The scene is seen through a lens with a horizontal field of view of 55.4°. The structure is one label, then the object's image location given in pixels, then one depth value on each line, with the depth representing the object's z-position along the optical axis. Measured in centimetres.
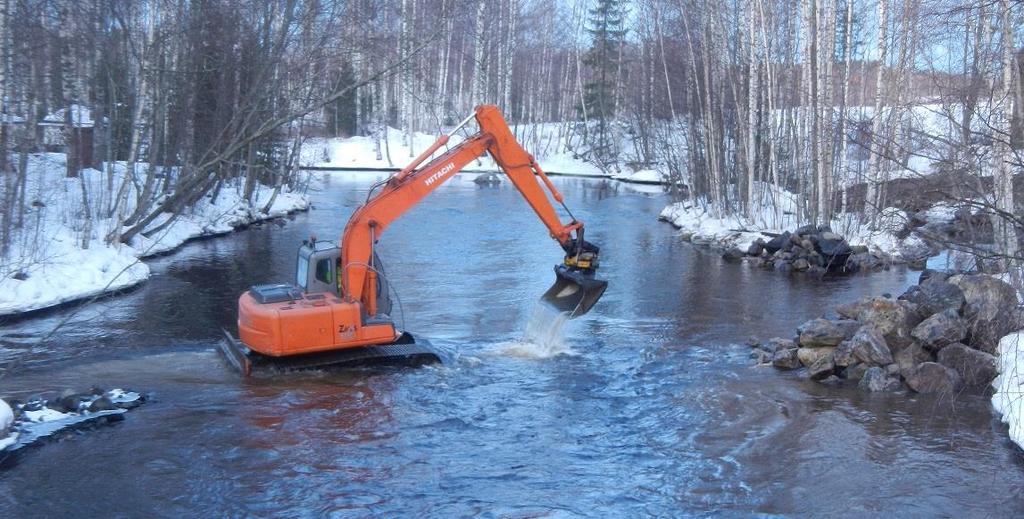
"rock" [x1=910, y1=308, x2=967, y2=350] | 1242
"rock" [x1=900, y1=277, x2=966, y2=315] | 1320
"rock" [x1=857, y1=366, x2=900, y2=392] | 1204
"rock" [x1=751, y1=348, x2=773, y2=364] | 1346
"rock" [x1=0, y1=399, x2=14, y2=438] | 921
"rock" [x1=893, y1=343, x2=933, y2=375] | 1240
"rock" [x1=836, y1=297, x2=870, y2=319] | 1365
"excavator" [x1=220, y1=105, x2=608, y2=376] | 1185
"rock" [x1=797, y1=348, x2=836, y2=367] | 1292
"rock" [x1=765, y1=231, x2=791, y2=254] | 2412
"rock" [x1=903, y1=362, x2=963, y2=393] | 1190
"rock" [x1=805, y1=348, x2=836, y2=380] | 1257
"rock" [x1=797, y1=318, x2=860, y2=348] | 1314
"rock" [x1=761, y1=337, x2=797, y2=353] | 1361
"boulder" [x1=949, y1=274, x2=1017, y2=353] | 1247
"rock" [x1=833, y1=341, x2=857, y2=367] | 1260
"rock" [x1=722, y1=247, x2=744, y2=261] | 2497
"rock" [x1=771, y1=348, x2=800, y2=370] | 1306
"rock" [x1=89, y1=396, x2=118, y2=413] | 1038
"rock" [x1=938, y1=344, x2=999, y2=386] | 1191
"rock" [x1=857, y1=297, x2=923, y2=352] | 1297
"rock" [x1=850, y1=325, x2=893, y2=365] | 1239
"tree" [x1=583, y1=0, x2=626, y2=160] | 6431
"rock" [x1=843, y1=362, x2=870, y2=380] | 1244
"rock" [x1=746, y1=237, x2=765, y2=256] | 2478
